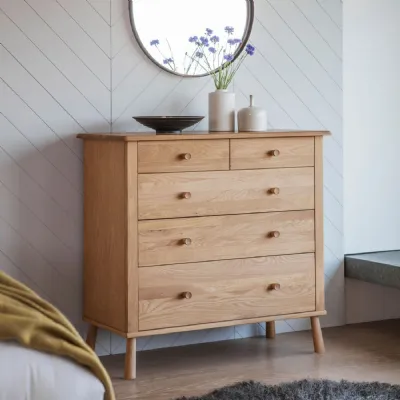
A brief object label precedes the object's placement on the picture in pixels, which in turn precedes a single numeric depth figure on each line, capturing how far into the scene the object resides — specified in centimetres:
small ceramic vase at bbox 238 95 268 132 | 400
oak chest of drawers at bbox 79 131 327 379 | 369
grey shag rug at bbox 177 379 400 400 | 342
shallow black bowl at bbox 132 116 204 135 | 379
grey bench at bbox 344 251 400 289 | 440
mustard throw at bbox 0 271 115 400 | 229
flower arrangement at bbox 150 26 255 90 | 418
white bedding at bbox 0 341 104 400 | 221
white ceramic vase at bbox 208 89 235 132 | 403
